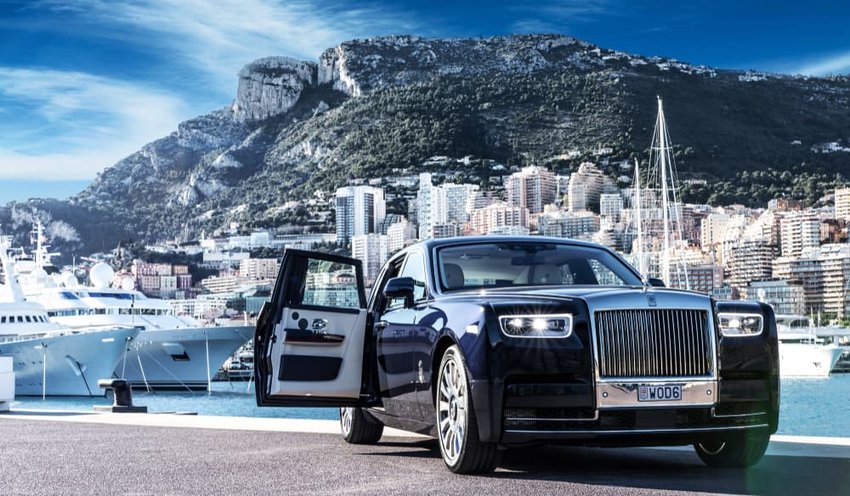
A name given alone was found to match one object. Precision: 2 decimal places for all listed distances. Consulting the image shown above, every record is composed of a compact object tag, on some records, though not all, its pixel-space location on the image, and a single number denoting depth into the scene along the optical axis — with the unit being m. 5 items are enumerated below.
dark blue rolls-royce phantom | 6.87
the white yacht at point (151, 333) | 73.94
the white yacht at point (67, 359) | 67.31
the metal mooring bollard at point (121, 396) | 16.14
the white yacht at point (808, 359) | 92.88
